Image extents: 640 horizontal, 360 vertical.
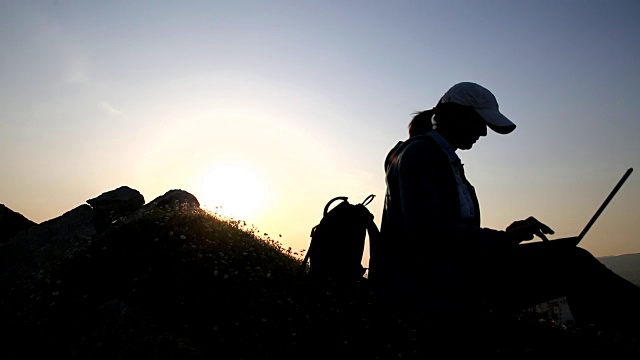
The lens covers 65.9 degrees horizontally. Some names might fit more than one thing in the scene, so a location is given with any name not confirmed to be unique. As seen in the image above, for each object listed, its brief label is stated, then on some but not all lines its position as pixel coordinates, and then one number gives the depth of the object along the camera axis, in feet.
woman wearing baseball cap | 14.97
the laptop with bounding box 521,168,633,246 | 15.20
